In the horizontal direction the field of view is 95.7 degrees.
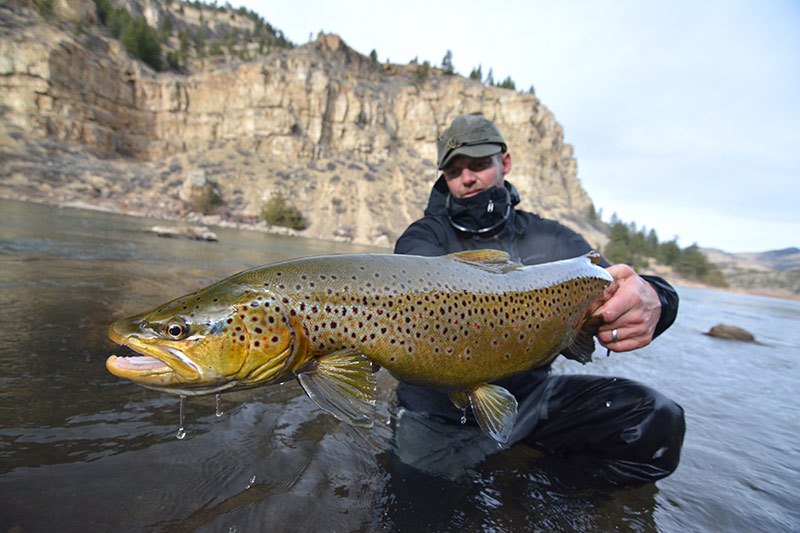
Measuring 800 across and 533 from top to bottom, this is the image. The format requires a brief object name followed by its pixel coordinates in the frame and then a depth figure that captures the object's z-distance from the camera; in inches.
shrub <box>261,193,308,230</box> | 1703.1
